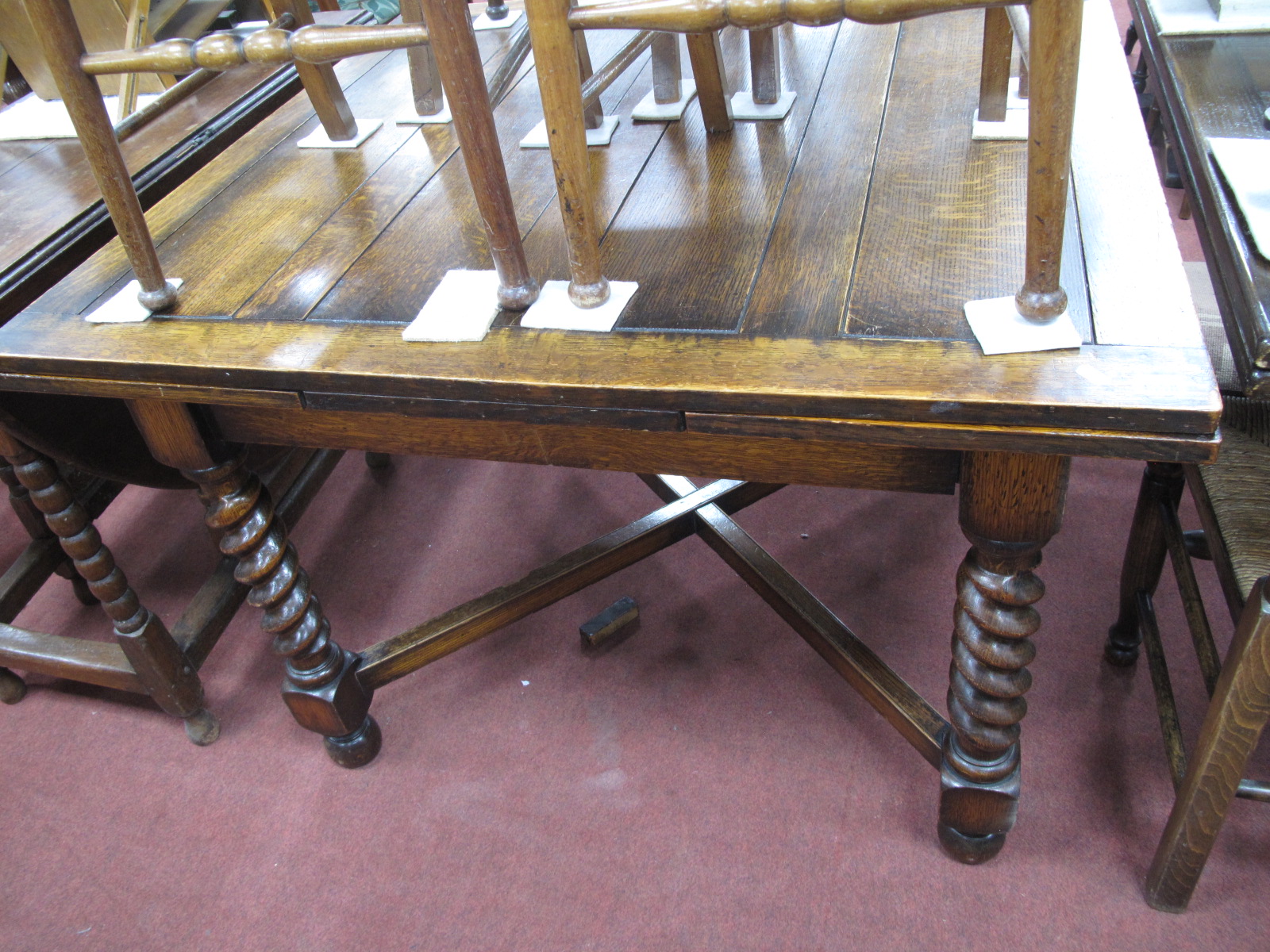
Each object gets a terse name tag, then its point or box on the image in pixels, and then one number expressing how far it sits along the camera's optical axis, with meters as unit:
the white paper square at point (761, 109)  1.33
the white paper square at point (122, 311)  1.12
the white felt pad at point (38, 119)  1.75
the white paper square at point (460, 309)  1.01
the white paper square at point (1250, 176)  0.90
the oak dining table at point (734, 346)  0.86
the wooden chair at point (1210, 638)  0.95
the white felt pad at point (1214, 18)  1.36
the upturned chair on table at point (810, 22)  0.74
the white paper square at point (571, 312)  0.99
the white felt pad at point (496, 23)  1.80
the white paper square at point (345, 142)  1.45
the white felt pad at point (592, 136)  1.34
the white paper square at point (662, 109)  1.38
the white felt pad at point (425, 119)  1.48
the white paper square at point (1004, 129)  1.19
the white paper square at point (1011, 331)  0.85
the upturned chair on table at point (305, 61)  0.89
